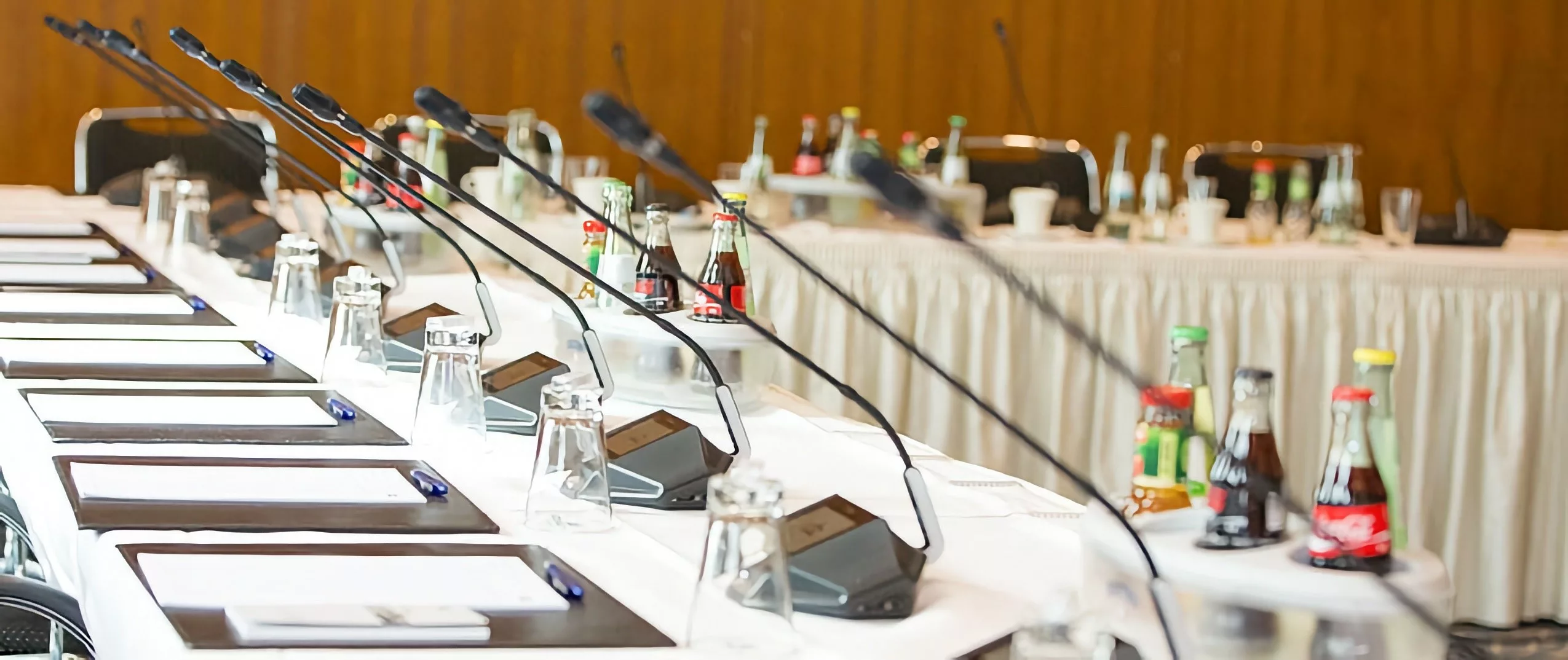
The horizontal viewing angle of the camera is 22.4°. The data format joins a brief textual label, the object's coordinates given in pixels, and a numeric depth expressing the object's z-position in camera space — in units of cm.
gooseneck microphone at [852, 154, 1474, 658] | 293
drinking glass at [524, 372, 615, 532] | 348
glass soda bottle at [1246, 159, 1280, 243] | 718
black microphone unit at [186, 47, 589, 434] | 390
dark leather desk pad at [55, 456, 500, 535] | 342
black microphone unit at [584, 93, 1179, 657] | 302
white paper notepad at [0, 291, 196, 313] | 460
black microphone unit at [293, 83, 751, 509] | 360
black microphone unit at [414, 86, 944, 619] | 326
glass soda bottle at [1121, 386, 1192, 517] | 337
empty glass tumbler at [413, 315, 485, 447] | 383
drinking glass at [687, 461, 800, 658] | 311
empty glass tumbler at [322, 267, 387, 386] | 415
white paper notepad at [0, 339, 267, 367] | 420
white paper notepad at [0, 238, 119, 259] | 542
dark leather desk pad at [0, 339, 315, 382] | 409
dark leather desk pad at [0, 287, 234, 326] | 450
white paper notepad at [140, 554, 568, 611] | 321
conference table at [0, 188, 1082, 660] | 323
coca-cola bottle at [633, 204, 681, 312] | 427
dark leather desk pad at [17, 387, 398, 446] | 375
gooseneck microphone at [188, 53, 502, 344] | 376
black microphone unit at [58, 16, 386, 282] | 408
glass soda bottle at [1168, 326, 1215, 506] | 356
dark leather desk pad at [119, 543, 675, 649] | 312
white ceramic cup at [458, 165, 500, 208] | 739
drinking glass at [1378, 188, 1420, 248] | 745
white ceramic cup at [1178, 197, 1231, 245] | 701
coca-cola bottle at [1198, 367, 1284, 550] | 321
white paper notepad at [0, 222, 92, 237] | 596
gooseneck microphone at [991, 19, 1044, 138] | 1098
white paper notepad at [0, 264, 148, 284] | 493
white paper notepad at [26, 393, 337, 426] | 384
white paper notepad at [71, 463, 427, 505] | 351
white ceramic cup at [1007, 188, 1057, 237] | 727
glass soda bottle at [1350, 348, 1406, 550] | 334
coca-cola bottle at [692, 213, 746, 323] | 416
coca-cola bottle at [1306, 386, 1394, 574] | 315
